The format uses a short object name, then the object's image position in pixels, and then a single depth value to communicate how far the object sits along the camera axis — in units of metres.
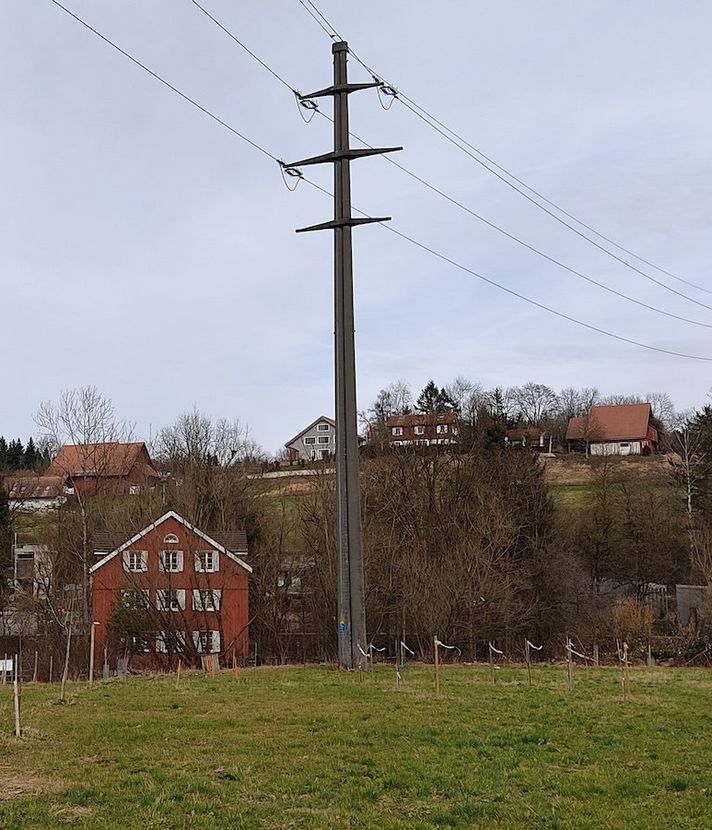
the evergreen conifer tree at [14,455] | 109.59
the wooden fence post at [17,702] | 12.50
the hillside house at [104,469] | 55.69
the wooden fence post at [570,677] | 18.46
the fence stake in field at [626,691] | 17.73
